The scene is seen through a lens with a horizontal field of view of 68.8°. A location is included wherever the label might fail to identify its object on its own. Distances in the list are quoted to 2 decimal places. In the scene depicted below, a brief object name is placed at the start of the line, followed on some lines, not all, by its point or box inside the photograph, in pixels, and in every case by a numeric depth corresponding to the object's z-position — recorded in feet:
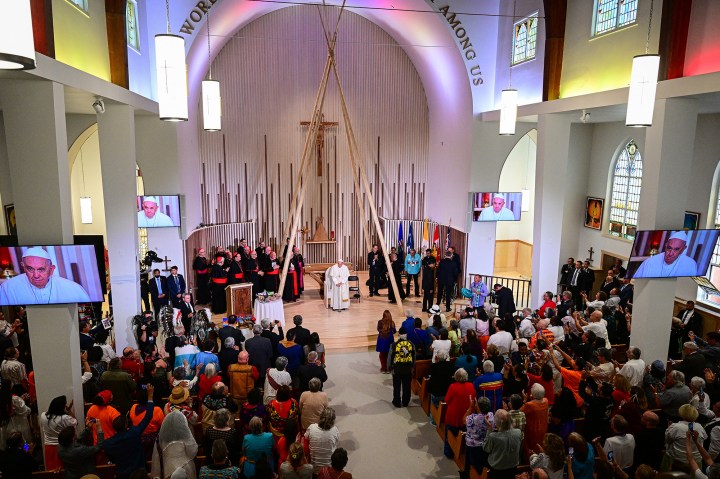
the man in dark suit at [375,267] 42.93
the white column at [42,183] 17.80
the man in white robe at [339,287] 38.73
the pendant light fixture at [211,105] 25.72
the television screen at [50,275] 17.63
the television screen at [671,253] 23.59
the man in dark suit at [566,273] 37.96
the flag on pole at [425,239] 46.68
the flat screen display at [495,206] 40.47
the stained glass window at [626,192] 40.01
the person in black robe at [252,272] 39.34
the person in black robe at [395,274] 41.24
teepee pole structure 36.17
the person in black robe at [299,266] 41.32
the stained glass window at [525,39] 35.09
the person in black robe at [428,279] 38.17
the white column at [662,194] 23.59
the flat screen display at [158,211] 34.32
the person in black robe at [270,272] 39.81
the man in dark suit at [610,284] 33.88
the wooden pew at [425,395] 24.48
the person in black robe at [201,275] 38.32
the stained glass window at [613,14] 27.20
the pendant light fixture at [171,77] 19.51
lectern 35.65
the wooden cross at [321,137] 49.14
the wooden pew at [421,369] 25.96
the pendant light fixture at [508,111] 31.14
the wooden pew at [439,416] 21.83
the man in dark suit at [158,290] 31.73
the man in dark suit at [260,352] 22.30
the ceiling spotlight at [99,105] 24.64
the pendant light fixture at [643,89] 20.94
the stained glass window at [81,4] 22.59
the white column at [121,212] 27.22
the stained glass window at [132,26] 28.91
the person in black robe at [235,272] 37.88
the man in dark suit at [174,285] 32.24
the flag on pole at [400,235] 50.10
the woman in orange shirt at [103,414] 16.39
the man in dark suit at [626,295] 31.09
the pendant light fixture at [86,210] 45.37
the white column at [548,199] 32.71
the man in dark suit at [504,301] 31.17
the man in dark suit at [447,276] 38.04
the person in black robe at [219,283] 37.42
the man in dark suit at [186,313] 29.91
